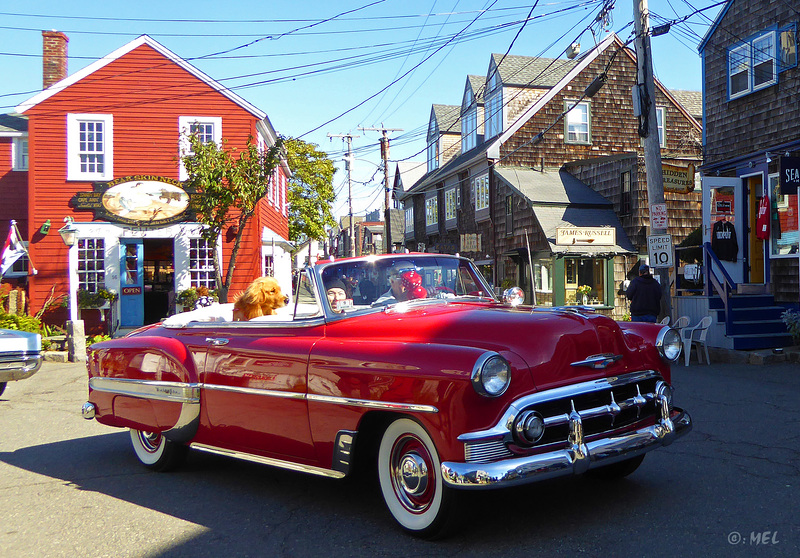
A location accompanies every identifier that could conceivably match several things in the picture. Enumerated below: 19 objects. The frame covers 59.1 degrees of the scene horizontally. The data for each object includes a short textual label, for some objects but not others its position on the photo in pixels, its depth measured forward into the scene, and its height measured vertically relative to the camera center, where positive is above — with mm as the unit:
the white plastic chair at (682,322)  11391 -671
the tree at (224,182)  16922 +2537
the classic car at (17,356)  8969 -851
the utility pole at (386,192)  28662 +3848
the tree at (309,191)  33500 +4636
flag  16656 +950
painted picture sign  18359 +2272
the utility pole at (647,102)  12023 +3082
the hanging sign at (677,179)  13719 +2000
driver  4754 +2
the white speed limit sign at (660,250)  11703 +521
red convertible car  3449 -573
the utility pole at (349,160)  37062 +6682
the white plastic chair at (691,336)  11469 -920
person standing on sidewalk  11773 -248
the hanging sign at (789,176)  11836 +1737
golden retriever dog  5422 -109
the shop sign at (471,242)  28812 +1703
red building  18359 +3118
